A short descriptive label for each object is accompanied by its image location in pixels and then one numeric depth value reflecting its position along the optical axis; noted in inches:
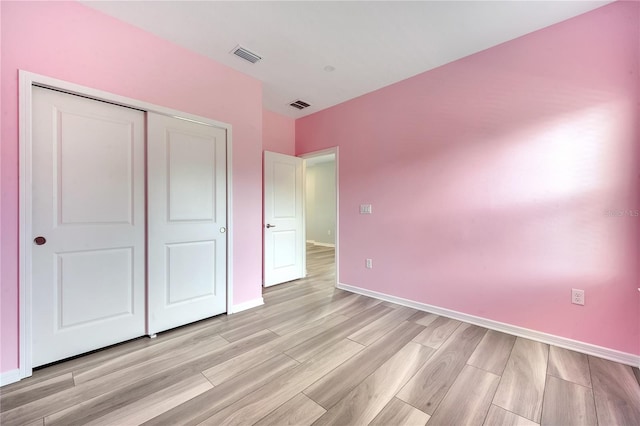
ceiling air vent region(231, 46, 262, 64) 91.8
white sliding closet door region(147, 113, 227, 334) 86.7
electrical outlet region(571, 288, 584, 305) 76.1
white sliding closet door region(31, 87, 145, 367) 67.9
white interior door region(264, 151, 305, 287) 142.1
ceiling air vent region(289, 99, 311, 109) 137.3
